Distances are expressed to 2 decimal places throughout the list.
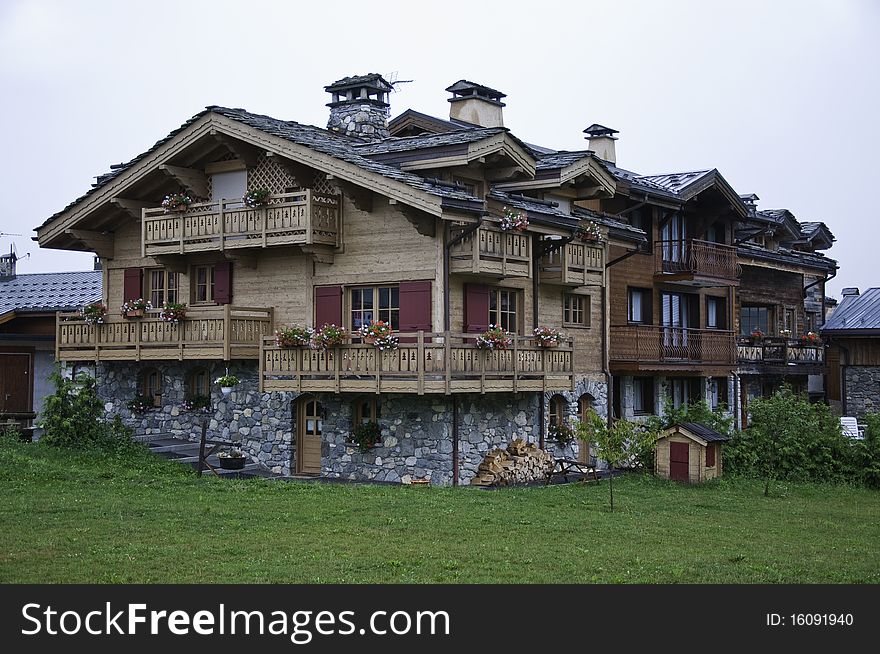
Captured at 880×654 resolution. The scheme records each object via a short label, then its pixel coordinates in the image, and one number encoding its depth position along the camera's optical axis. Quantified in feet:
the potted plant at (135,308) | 94.02
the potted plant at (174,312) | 90.17
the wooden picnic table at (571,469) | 86.38
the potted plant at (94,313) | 96.27
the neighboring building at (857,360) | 140.05
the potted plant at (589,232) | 91.30
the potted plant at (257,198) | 85.92
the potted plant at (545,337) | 85.81
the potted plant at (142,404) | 97.71
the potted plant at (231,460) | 83.61
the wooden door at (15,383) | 114.01
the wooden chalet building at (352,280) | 82.12
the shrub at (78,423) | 90.43
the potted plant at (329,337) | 80.59
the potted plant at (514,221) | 82.64
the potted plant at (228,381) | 89.61
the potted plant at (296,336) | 82.33
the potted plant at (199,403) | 94.53
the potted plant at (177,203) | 90.89
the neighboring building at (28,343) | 114.21
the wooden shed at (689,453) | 89.20
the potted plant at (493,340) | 80.53
